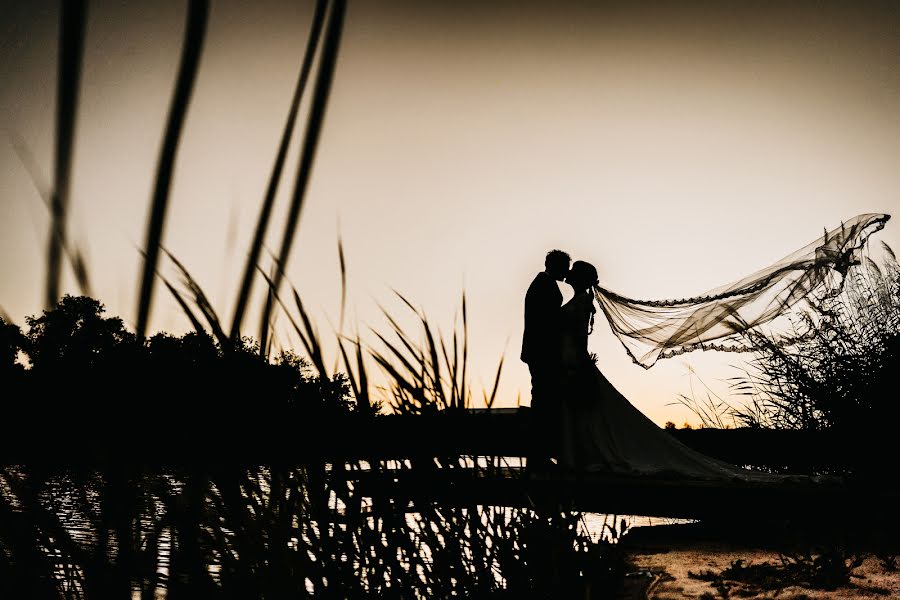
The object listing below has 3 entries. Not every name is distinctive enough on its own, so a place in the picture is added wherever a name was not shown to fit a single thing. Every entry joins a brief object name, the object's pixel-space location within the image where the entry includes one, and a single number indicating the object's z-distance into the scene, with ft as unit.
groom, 24.36
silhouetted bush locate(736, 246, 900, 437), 20.72
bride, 22.35
